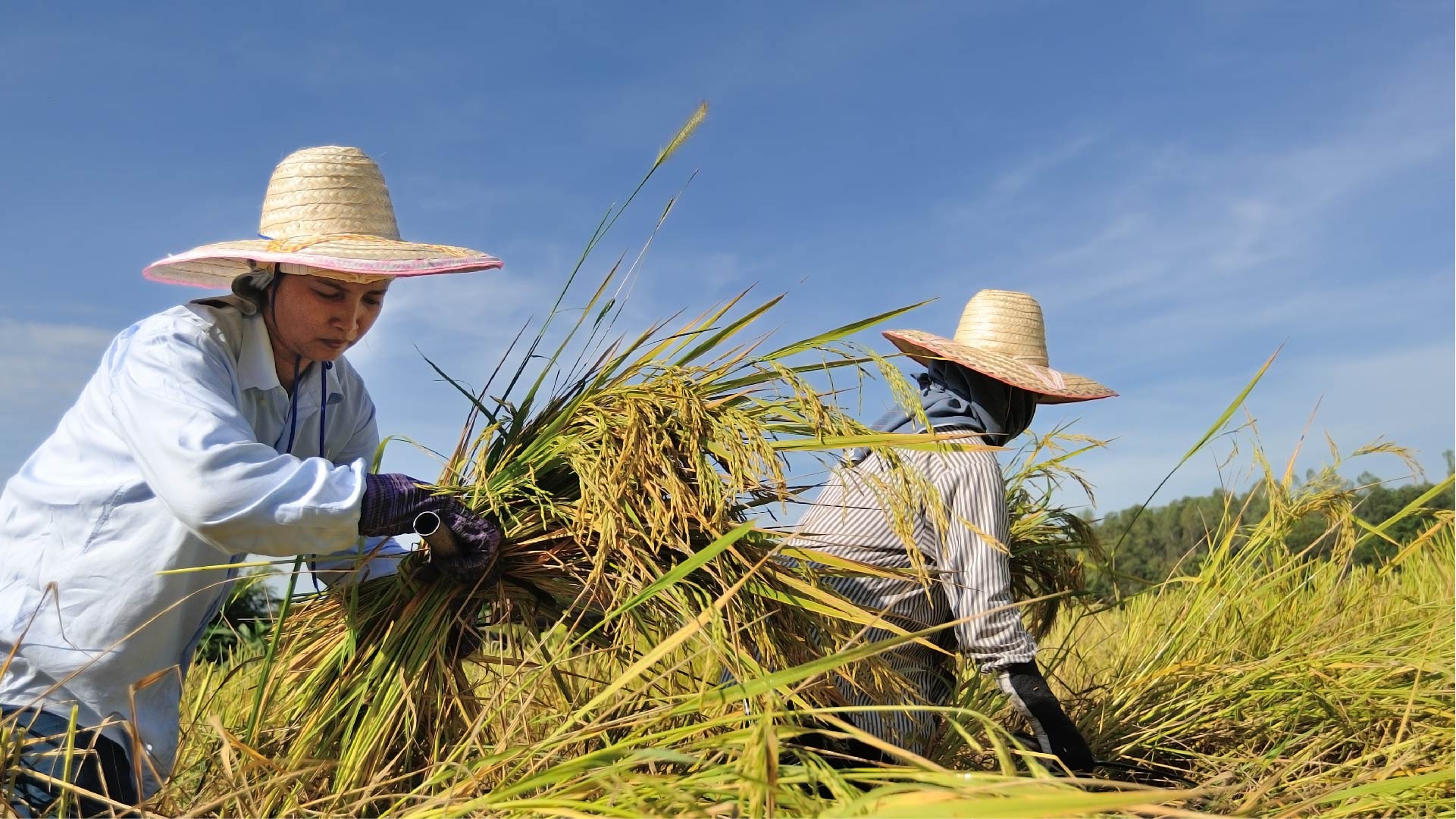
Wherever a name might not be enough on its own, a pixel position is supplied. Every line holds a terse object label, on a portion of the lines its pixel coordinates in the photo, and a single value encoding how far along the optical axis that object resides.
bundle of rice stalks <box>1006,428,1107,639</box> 2.98
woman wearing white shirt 1.72
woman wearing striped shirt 2.39
